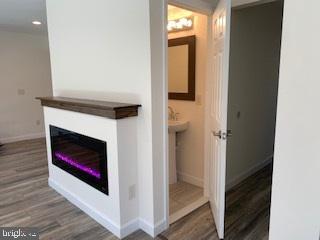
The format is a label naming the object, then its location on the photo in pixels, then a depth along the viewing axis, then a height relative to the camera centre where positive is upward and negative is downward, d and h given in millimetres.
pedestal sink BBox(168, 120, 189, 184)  3256 -826
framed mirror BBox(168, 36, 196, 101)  3230 +175
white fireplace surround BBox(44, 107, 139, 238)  2219 -880
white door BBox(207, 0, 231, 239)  2020 -208
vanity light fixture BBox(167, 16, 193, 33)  3172 +743
